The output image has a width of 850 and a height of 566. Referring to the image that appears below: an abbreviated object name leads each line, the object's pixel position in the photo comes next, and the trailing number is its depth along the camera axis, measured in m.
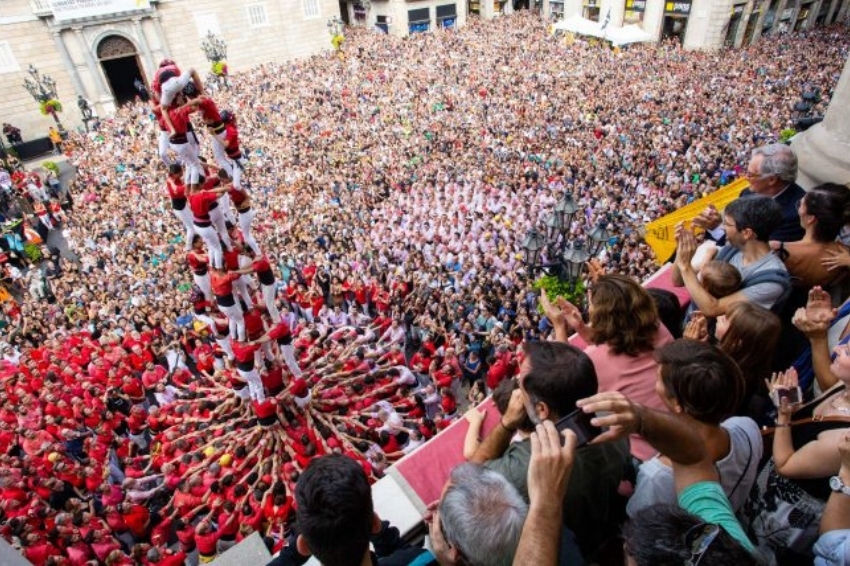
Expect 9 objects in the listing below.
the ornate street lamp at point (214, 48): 34.00
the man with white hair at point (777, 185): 5.12
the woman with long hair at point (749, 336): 3.67
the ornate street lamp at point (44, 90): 29.98
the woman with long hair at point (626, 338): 3.64
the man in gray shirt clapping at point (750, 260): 4.31
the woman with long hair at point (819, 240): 4.48
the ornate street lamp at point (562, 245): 8.81
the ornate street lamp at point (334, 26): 39.46
